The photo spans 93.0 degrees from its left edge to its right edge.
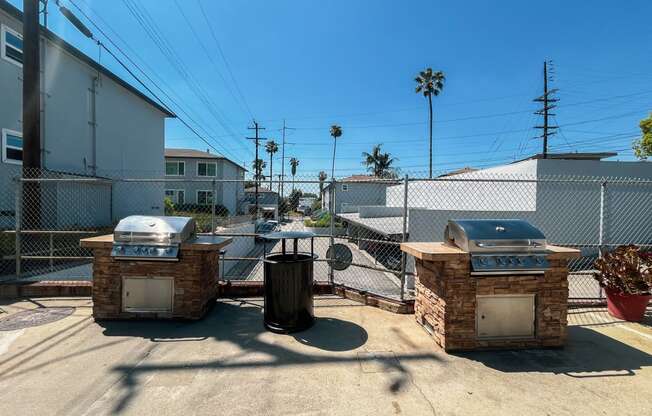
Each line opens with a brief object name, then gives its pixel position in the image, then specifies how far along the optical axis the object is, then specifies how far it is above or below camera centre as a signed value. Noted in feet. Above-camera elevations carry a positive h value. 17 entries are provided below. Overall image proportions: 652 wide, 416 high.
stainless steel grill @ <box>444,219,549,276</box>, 11.21 -1.57
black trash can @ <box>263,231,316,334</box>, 12.61 -3.66
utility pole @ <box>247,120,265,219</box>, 117.50 +25.38
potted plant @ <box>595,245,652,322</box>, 14.29 -3.37
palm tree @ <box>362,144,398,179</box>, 183.32 +25.49
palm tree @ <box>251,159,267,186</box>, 186.82 +23.04
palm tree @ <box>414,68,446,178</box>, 115.96 +46.17
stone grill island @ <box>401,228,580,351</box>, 11.30 -3.67
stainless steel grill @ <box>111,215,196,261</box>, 12.89 -1.75
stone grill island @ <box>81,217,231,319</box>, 13.48 -3.74
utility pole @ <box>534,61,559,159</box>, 86.94 +28.44
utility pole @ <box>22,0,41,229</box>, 24.34 +7.31
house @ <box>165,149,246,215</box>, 98.43 +9.96
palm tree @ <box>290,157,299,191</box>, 263.29 +33.42
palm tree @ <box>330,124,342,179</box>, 185.37 +43.95
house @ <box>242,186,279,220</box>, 102.63 +1.18
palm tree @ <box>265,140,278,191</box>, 205.16 +36.61
